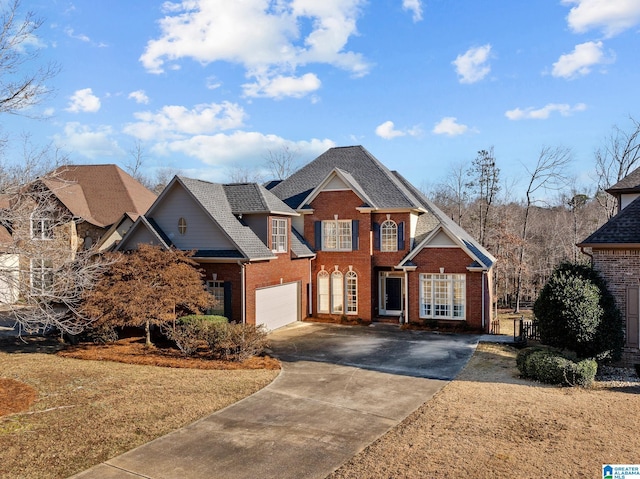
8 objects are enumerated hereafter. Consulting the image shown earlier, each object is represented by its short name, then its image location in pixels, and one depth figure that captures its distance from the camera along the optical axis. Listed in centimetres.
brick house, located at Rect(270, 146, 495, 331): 2177
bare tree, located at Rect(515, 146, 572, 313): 3284
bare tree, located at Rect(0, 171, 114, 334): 1125
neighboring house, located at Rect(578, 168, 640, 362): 1420
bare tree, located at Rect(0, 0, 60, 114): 1164
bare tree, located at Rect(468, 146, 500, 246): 3766
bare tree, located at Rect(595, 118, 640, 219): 3412
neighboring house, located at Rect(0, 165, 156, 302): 2897
